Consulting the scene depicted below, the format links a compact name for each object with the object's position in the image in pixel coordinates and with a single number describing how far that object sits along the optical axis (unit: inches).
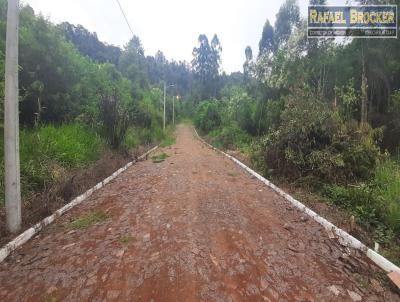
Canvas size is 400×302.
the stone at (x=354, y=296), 101.2
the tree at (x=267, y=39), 1310.3
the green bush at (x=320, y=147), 239.1
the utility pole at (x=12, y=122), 136.8
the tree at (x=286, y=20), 1170.0
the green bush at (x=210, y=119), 1016.9
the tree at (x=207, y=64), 2236.7
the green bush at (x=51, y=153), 196.1
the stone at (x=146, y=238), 134.9
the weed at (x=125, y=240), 133.1
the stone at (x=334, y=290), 102.9
